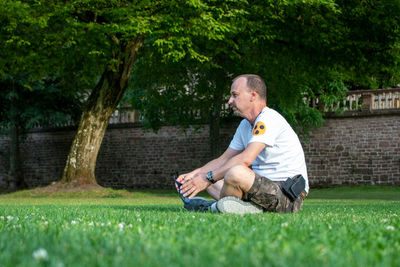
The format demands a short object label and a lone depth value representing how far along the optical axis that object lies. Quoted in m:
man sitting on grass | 5.56
